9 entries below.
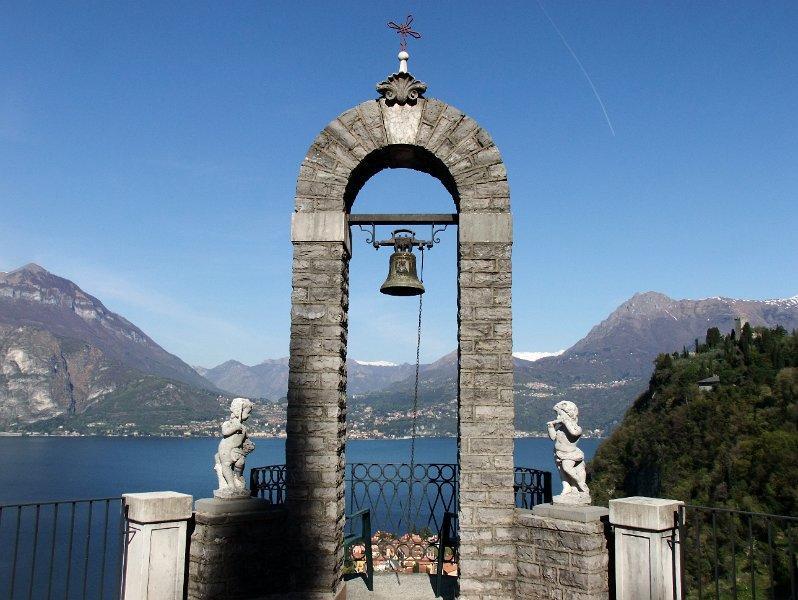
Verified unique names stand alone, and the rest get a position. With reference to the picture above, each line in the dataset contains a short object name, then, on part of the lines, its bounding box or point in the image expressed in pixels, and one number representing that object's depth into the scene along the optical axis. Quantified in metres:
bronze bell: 7.67
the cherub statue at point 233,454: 6.85
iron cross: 7.65
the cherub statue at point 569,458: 6.63
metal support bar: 7.63
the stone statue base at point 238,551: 6.52
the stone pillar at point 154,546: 6.27
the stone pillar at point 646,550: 5.90
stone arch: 6.77
